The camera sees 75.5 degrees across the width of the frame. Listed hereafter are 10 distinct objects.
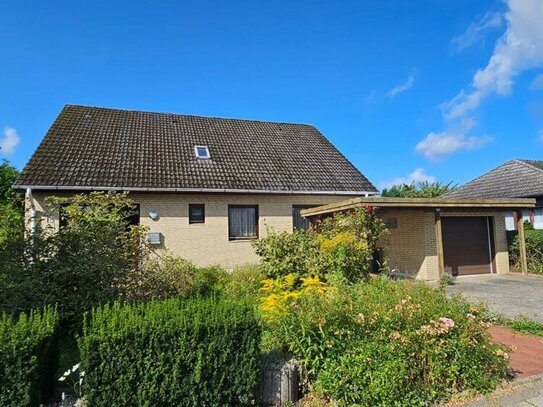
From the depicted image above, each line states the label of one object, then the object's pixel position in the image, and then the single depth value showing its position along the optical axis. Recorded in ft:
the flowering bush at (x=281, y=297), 14.38
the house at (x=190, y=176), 39.93
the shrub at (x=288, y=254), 26.68
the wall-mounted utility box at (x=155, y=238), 39.45
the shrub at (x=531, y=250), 44.21
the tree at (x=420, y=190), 127.54
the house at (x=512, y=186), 59.20
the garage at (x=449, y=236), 40.29
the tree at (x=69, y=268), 16.39
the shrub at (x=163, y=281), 19.20
